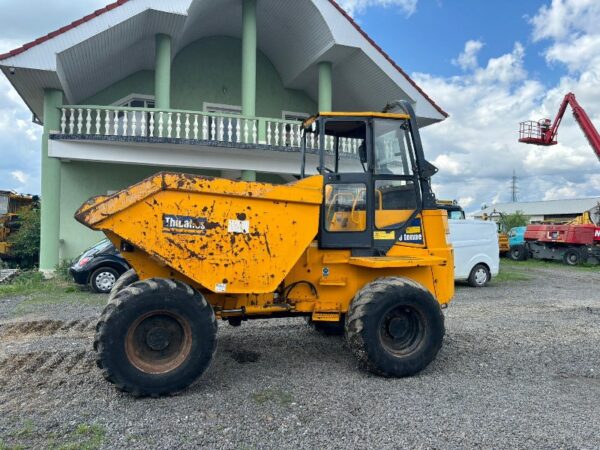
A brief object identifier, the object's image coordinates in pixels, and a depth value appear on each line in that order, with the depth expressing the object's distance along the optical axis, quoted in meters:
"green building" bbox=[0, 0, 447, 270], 12.41
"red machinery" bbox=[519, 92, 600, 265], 20.81
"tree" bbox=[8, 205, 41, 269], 17.33
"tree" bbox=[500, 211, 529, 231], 37.75
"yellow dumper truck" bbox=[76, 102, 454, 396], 4.36
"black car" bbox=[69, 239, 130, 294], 10.64
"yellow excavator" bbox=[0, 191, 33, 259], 17.62
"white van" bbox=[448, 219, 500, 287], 12.67
